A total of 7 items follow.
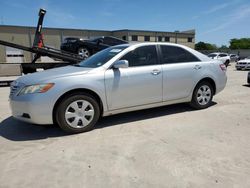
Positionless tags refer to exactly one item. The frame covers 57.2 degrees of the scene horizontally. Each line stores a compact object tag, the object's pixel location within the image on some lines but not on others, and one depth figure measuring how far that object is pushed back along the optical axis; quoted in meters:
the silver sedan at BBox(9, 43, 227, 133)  3.78
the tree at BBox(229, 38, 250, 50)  101.65
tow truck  9.51
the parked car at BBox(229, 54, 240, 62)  36.22
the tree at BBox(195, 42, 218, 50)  86.72
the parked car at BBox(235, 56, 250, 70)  18.83
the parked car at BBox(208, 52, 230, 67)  24.80
